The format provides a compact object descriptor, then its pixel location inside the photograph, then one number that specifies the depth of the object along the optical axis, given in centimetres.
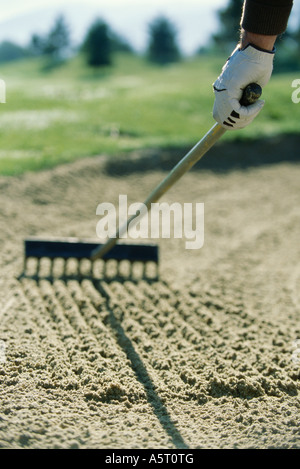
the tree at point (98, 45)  3725
